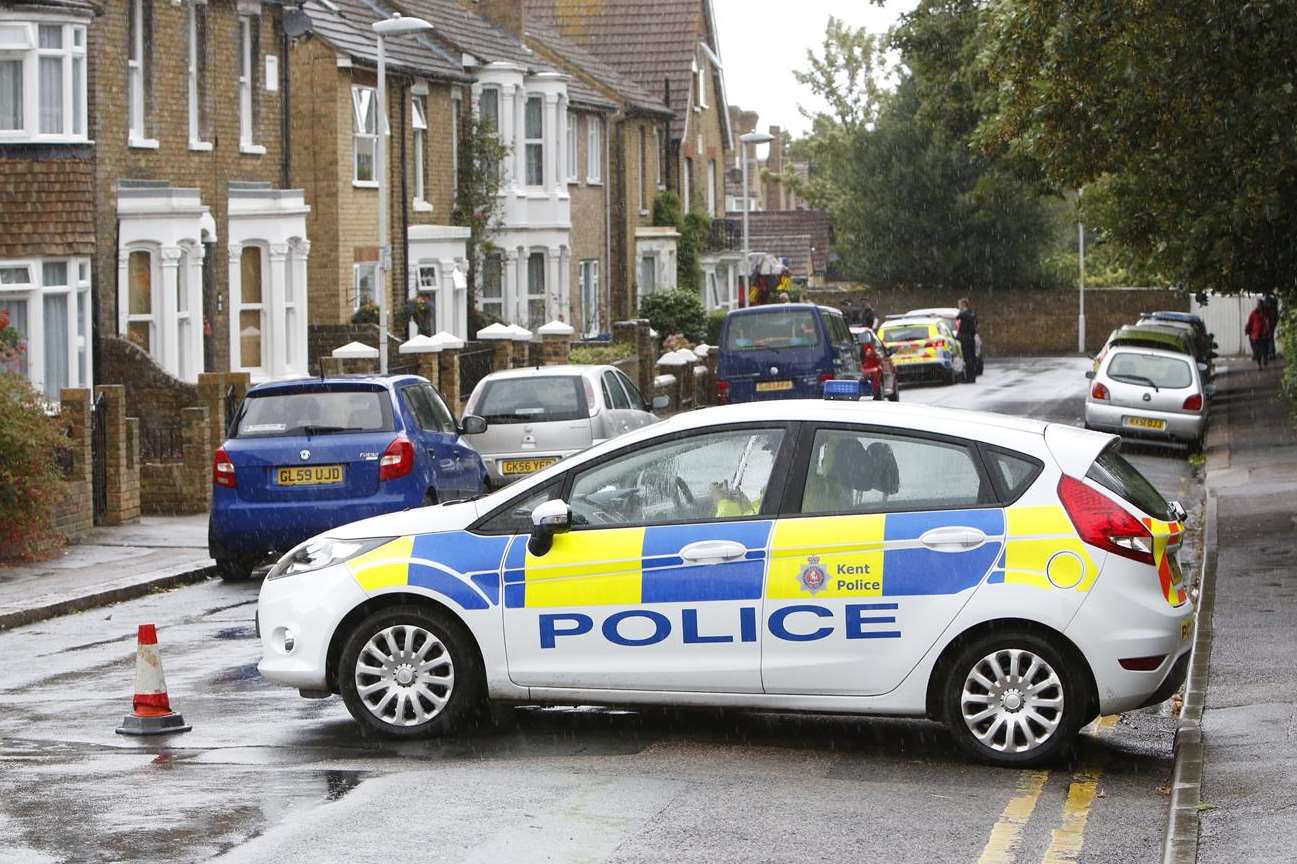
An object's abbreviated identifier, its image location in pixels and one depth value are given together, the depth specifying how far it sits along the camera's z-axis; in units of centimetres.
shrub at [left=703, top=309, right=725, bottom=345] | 5331
